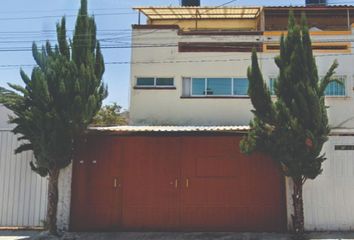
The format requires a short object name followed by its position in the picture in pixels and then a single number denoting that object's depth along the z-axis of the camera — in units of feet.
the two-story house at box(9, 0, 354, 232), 39.06
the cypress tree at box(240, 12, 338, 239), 34.81
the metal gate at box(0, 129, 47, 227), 40.11
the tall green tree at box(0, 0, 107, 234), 36.32
